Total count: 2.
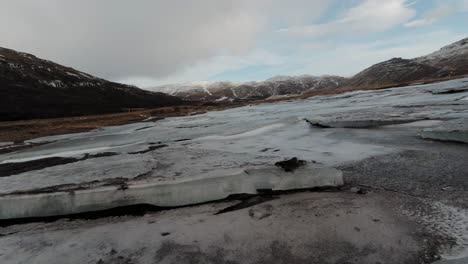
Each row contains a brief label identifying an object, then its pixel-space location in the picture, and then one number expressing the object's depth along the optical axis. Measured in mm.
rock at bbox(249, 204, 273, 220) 4612
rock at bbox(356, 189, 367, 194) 5168
